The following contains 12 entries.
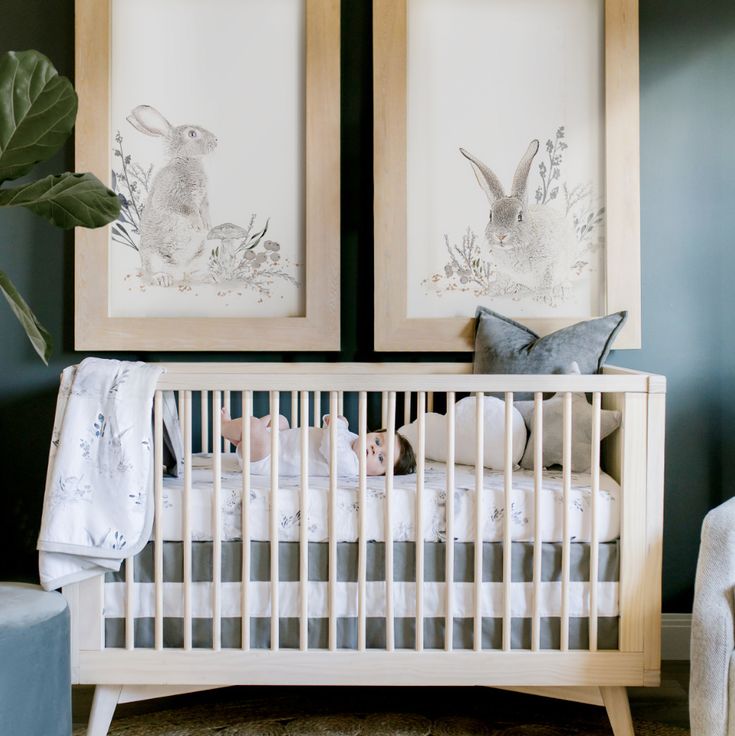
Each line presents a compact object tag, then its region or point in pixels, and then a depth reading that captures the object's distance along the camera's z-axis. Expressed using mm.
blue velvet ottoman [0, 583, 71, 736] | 1536
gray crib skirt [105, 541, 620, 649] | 1745
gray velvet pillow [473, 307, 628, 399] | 2203
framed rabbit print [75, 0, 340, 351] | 2346
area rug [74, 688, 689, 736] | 1955
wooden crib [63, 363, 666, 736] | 1707
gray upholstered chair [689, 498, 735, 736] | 1565
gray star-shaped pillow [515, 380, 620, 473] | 1989
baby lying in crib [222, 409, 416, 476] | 1899
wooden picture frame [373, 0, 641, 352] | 2346
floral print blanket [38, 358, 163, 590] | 1667
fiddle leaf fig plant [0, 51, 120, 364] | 1571
